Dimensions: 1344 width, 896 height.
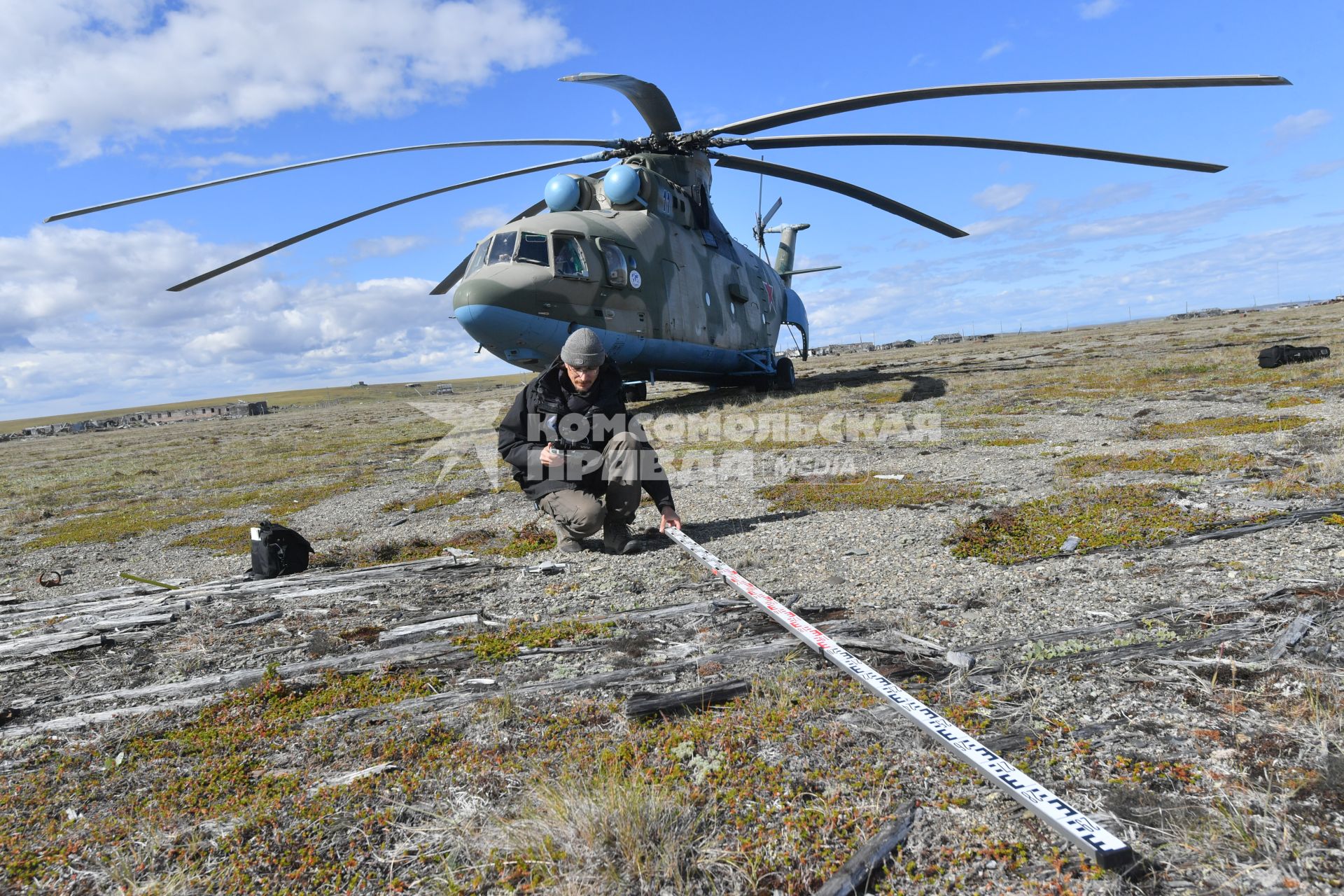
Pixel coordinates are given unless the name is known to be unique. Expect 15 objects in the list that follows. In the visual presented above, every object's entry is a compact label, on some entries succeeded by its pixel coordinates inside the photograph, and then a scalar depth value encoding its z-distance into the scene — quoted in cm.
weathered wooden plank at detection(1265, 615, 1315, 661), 309
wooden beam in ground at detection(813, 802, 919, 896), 199
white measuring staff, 196
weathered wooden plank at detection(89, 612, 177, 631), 466
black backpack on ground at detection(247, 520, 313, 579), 611
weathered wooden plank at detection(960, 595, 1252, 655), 355
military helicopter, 1287
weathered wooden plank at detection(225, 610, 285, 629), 467
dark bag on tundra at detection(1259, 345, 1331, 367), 1675
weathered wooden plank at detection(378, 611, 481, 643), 429
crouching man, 606
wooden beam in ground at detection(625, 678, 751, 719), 311
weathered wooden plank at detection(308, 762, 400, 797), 270
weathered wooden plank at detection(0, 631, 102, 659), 428
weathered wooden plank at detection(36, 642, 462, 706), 365
